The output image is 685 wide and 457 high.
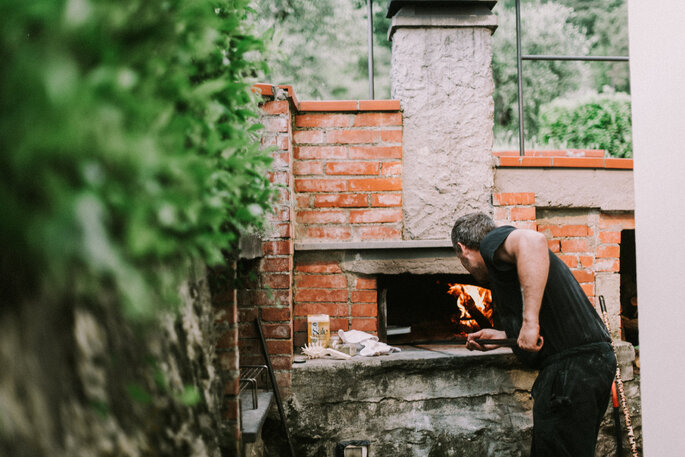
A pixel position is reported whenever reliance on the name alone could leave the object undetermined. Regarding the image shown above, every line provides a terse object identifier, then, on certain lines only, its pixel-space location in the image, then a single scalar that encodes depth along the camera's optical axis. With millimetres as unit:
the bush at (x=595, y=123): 7969
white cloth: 2843
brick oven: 2773
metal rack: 2587
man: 2299
